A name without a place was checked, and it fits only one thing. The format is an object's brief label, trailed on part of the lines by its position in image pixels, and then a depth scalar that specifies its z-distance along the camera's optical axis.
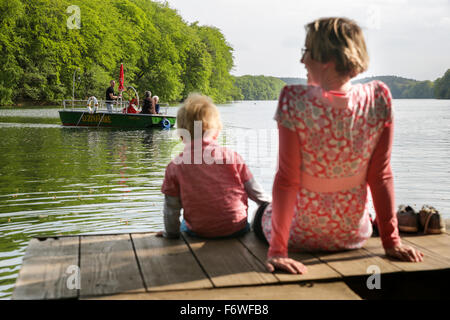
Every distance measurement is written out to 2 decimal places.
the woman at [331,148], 2.16
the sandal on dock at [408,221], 3.11
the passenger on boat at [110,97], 19.95
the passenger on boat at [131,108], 20.11
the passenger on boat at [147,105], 19.84
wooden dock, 2.15
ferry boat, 19.56
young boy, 2.81
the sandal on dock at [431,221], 3.07
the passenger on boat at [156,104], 20.33
